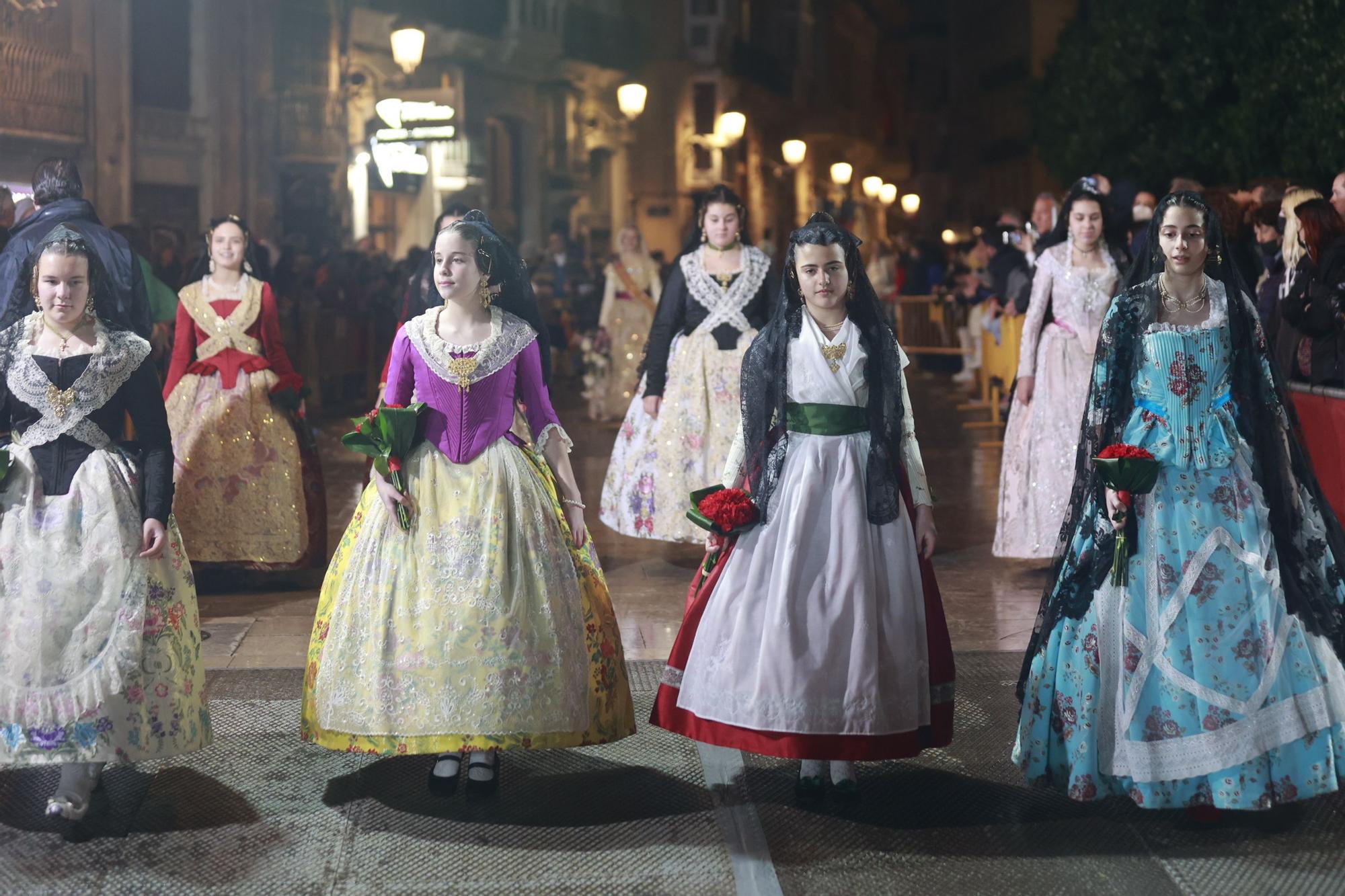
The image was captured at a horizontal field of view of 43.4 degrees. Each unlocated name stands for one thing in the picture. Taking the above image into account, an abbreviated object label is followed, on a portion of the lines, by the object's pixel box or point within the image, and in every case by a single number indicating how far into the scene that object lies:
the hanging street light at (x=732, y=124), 28.91
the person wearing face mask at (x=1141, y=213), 10.78
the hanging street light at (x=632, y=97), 24.64
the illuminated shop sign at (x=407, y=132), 19.69
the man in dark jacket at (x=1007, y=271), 13.55
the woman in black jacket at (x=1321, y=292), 7.94
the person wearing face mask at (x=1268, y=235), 9.50
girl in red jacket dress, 8.02
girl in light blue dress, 4.54
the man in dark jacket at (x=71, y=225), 7.55
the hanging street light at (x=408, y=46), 17.80
